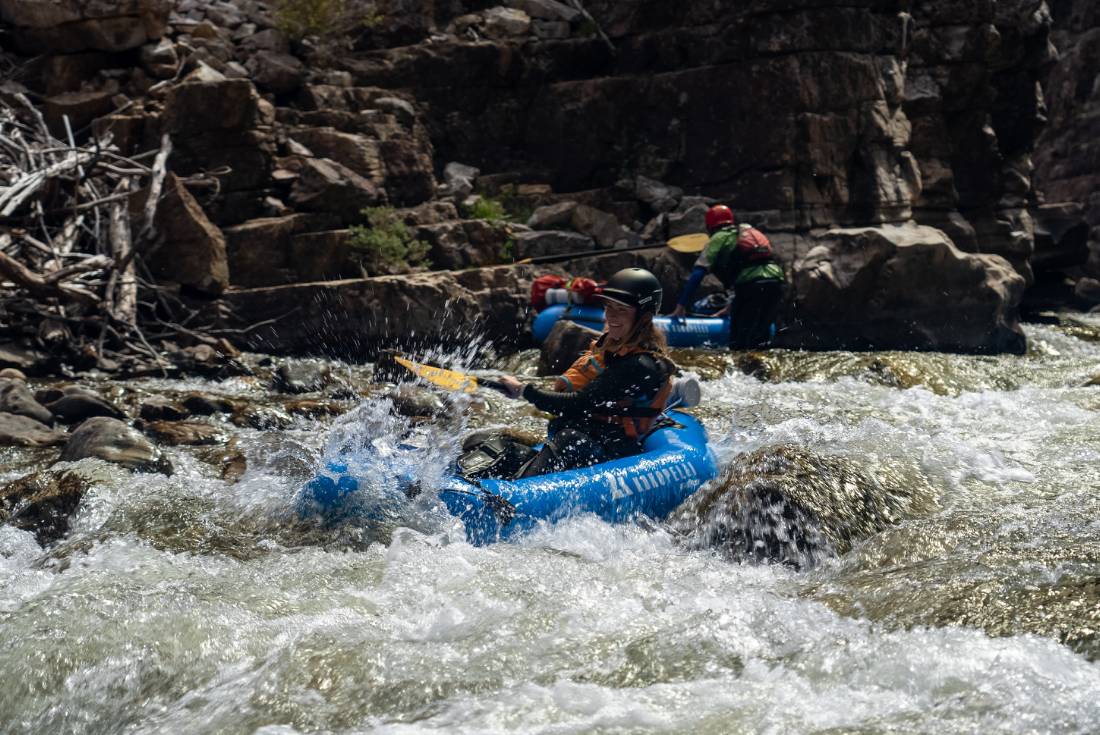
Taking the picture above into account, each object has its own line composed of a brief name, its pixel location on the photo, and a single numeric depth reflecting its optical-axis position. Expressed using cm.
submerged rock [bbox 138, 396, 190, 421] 1403
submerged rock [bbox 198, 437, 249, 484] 1135
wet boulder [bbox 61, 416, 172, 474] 1117
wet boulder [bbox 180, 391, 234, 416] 1432
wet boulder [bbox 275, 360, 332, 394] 1652
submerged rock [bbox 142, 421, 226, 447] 1283
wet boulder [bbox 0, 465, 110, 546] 930
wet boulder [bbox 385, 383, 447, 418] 1441
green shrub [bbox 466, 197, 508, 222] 2433
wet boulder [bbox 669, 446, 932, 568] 853
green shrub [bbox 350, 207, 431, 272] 2098
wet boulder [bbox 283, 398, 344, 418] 1459
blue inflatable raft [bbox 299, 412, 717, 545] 869
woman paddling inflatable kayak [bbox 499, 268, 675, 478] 977
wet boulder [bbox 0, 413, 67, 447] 1253
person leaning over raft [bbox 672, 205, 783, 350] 1969
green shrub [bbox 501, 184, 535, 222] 2577
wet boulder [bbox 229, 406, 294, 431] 1405
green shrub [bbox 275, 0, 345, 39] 2689
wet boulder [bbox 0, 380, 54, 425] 1353
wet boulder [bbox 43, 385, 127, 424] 1391
